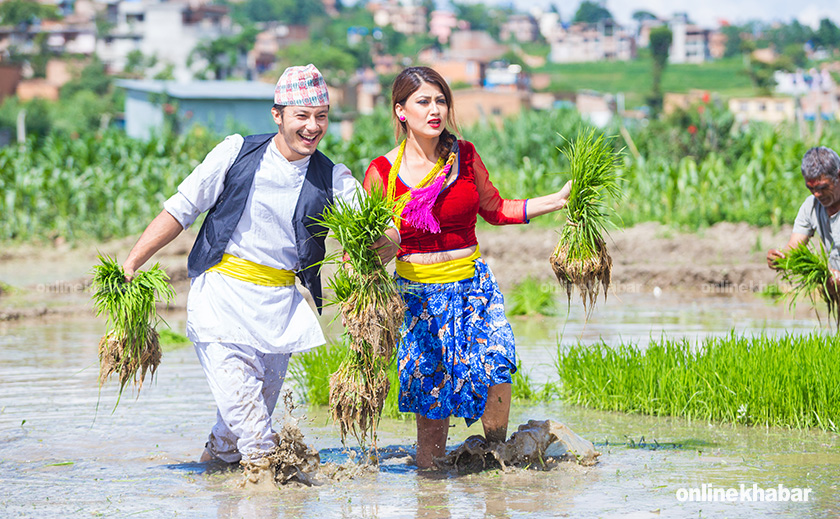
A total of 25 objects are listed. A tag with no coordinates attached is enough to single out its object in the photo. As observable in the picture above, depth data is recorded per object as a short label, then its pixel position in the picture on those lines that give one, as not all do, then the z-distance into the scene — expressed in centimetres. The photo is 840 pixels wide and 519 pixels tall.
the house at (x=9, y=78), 8100
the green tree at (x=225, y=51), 10352
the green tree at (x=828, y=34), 14975
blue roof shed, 3878
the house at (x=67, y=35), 12206
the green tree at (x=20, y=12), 11875
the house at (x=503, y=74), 9919
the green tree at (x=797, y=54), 11644
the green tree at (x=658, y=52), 7856
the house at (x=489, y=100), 6650
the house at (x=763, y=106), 7388
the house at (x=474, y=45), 15375
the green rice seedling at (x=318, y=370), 664
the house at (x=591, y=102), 8775
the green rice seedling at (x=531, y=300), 1088
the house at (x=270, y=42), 12750
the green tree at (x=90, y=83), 8569
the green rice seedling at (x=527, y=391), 680
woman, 496
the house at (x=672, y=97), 7612
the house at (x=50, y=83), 8555
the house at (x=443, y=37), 18819
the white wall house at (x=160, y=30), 12712
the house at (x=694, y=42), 19075
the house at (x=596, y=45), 18850
